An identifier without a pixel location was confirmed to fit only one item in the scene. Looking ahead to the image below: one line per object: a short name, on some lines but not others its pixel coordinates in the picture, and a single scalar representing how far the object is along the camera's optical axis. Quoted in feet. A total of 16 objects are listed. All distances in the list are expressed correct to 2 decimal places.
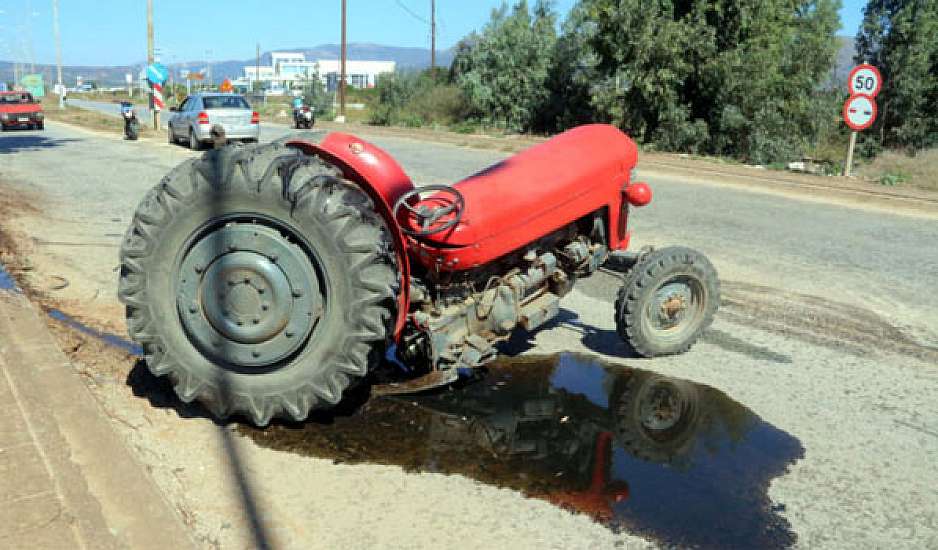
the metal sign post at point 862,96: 49.47
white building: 624.22
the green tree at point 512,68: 119.85
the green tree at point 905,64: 96.48
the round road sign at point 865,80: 49.32
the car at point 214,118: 71.36
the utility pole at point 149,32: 89.86
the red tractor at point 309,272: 11.97
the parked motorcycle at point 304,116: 107.24
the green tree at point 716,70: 83.25
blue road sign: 87.40
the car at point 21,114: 100.17
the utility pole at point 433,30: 171.32
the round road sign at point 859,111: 49.96
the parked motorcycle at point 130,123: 78.38
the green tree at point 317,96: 171.83
